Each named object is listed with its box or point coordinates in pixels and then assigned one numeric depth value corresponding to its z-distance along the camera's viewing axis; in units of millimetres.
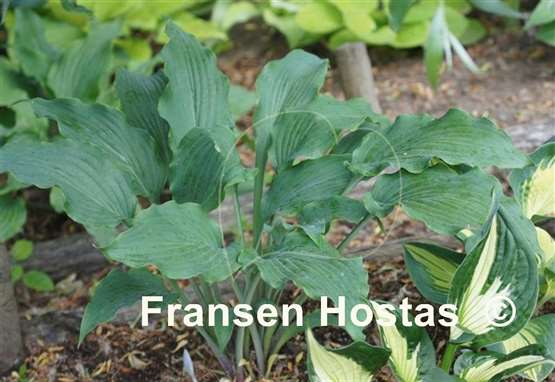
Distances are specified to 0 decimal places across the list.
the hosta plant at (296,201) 2873
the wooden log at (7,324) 3828
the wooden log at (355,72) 4978
